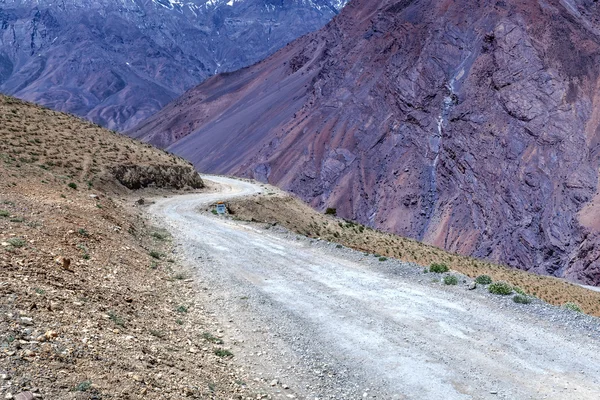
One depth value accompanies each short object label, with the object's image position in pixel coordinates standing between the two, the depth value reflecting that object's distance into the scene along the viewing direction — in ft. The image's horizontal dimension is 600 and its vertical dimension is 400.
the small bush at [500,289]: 45.52
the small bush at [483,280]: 48.75
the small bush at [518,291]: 45.29
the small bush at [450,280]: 49.55
